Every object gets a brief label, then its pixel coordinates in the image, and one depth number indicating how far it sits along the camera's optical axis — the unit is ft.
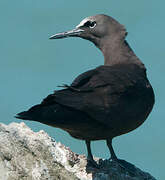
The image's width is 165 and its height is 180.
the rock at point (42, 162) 34.81
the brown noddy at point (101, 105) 38.83
